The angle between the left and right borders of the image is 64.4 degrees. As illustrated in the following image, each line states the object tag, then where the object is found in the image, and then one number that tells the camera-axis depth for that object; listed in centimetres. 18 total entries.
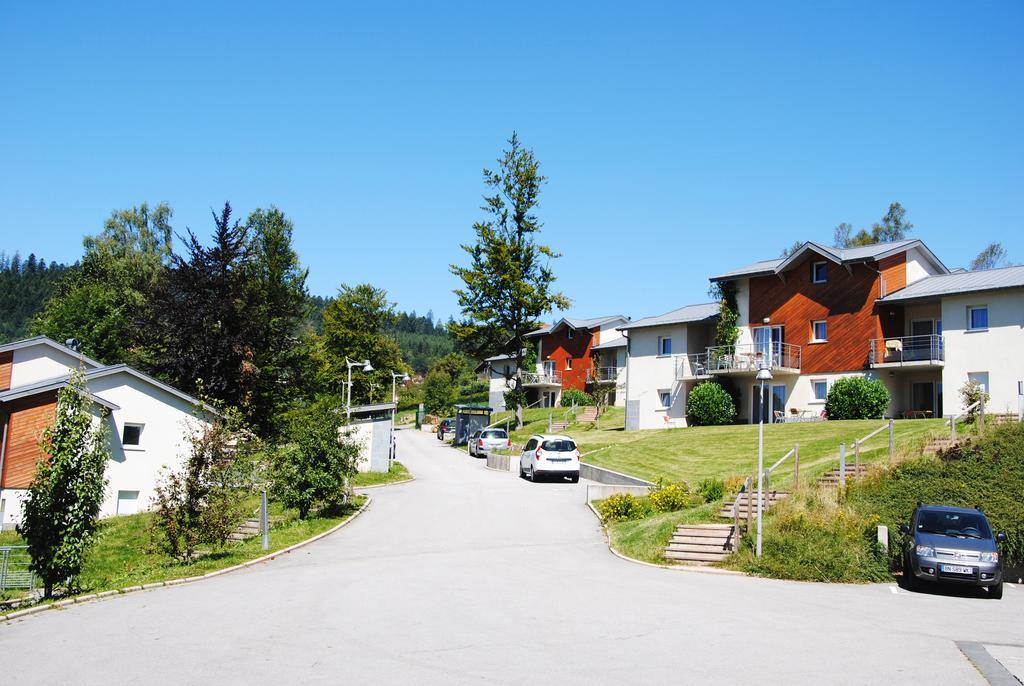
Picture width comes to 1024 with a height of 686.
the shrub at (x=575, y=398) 5991
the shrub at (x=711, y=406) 4150
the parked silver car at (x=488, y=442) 4428
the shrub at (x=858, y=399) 3534
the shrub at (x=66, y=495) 1550
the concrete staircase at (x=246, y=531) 2245
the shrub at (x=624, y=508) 2328
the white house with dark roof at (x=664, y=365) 4494
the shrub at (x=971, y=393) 2742
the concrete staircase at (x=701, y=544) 1847
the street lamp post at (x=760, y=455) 1736
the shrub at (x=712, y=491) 2330
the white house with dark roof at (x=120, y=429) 2661
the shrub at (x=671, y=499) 2361
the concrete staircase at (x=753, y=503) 2005
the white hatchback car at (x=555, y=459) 3259
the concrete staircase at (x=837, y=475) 2166
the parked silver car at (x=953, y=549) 1570
